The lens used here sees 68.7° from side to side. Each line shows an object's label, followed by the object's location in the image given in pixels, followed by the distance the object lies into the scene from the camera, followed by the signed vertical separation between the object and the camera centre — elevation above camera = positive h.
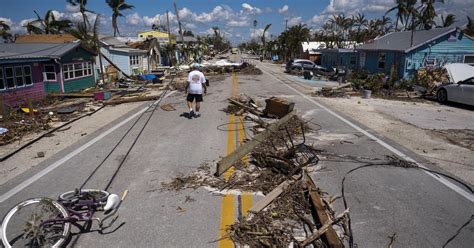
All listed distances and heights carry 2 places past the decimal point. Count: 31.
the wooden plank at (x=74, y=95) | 19.79 -2.04
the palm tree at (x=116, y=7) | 62.07 +9.18
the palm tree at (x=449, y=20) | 54.75 +6.42
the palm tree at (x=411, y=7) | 30.87 +5.00
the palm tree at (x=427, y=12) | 40.44 +5.83
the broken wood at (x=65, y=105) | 15.32 -2.21
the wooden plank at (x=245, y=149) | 6.43 -1.86
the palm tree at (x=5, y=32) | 38.87 +2.91
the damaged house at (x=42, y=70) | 17.19 -0.65
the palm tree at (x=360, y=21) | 58.52 +6.56
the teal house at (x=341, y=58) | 36.49 +0.26
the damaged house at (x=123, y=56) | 33.50 +0.28
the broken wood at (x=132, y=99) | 16.68 -1.99
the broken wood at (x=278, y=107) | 11.45 -1.56
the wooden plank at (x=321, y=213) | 4.00 -2.02
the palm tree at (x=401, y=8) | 35.25 +5.35
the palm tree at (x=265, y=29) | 100.72 +9.01
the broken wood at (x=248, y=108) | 12.55 -1.79
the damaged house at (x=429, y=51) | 26.17 +0.75
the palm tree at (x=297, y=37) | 65.44 +4.30
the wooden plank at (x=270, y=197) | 4.84 -2.00
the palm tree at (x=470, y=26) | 50.11 +5.57
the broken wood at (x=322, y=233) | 4.04 -2.03
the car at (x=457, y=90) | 15.47 -1.35
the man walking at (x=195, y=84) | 11.52 -0.81
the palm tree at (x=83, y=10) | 29.22 +4.07
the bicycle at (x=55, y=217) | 3.93 -1.96
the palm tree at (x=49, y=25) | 45.47 +4.34
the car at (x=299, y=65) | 38.75 -0.55
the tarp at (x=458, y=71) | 20.44 -0.58
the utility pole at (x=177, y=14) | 45.84 +5.94
